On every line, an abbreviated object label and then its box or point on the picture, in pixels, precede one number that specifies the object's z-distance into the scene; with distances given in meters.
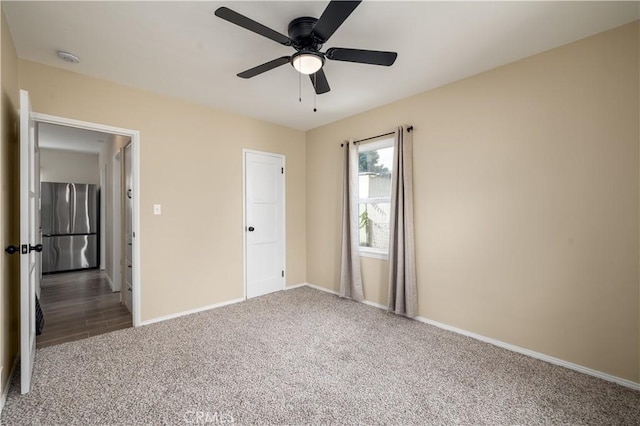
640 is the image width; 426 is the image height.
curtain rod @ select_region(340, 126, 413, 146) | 3.30
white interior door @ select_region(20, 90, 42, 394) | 1.89
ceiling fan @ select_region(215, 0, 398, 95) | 1.67
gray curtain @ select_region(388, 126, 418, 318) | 3.26
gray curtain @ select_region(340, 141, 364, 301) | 3.90
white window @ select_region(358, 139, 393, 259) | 3.71
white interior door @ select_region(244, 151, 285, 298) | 4.09
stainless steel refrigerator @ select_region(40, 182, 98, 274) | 5.75
